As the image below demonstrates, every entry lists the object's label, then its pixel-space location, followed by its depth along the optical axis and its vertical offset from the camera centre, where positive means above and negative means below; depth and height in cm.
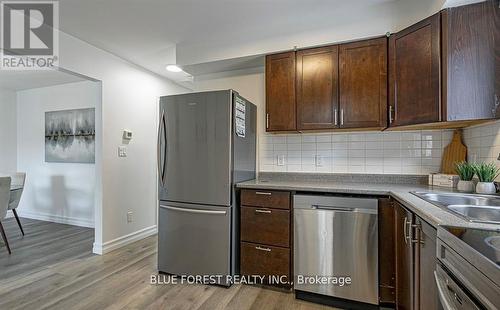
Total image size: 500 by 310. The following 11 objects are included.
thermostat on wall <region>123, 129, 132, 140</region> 317 +28
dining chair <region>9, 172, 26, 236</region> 323 -45
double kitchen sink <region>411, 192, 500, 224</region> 133 -28
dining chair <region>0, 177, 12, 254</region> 282 -45
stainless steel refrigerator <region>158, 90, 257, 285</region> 217 -21
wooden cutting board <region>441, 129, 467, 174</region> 209 +2
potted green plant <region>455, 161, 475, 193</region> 178 -15
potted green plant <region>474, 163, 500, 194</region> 166 -14
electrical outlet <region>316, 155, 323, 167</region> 257 -5
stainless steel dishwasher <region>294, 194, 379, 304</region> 182 -67
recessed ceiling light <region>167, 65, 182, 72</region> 331 +119
